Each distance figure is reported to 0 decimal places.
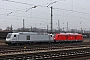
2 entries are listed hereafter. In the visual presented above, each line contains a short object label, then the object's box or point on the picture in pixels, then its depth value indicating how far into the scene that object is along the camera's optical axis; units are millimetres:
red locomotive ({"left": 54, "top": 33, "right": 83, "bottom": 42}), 42688
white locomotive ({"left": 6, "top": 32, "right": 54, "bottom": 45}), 34406
